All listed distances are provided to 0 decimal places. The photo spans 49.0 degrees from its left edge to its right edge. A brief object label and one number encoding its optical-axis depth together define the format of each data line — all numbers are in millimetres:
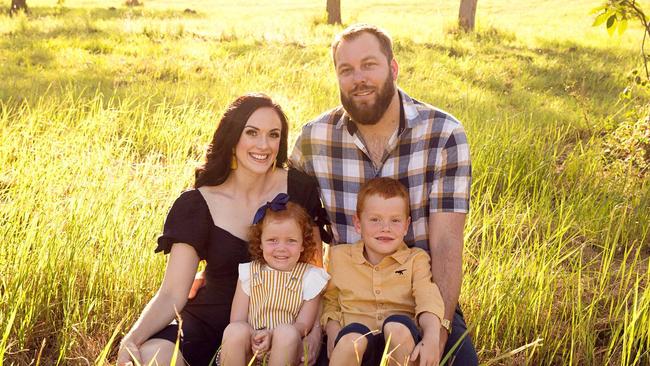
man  3535
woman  3391
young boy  3188
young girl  3270
